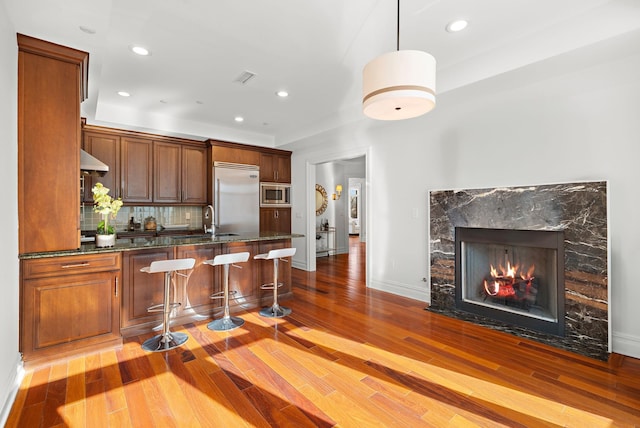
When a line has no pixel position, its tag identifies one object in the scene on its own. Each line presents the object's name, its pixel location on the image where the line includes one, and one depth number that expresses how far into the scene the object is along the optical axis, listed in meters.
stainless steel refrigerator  5.35
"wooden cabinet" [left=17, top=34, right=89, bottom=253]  2.40
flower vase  2.82
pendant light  1.80
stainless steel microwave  6.05
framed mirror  8.25
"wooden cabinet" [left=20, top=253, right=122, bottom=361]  2.40
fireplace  2.74
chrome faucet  5.49
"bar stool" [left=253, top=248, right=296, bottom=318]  3.59
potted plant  2.79
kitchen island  2.43
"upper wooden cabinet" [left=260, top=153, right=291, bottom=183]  6.08
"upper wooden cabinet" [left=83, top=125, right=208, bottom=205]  4.61
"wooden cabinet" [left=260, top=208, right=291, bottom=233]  6.06
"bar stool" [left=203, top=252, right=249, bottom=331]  3.20
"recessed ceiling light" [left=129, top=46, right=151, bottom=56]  2.80
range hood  3.25
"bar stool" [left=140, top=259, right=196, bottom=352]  2.76
